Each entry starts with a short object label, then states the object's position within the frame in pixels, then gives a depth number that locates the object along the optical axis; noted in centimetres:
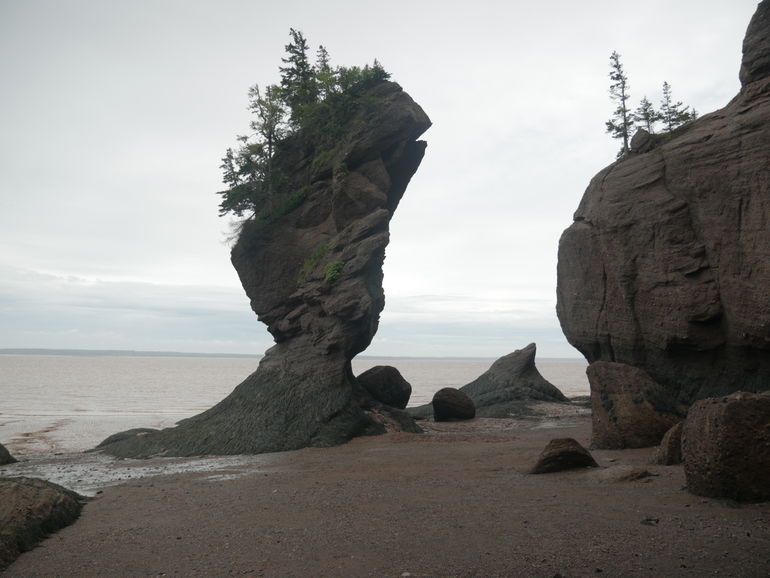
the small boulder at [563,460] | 1244
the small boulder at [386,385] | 2912
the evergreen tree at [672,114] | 3223
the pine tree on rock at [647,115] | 3640
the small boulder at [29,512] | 898
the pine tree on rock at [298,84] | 2978
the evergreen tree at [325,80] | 2848
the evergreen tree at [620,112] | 3625
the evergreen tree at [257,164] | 2855
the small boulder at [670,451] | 1209
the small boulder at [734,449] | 870
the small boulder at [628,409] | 1539
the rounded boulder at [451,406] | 3102
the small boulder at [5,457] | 2011
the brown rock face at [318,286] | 2183
